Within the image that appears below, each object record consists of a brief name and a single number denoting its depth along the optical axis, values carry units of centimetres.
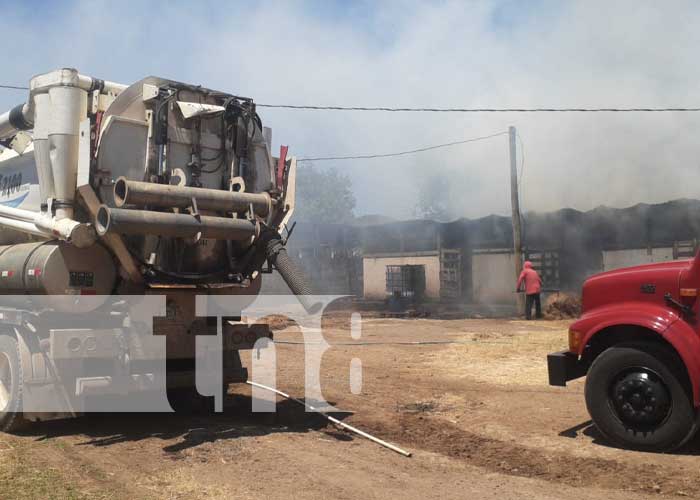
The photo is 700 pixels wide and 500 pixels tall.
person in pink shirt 1994
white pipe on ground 630
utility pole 2209
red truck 580
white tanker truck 673
